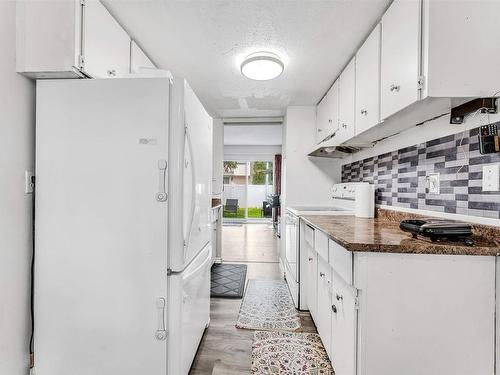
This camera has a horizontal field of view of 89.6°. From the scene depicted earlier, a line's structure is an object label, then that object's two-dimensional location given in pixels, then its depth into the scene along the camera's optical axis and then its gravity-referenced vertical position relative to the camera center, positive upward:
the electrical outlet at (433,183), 1.50 +0.04
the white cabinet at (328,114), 2.41 +0.79
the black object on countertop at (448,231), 1.10 -0.18
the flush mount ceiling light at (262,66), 2.00 +1.00
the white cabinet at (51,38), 1.28 +0.75
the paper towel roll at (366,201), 2.13 -0.10
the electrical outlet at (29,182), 1.34 +0.01
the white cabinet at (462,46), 1.10 +0.63
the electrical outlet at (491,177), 1.13 +0.06
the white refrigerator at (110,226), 1.30 -0.21
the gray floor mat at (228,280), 2.71 -1.14
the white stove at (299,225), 2.35 -0.37
